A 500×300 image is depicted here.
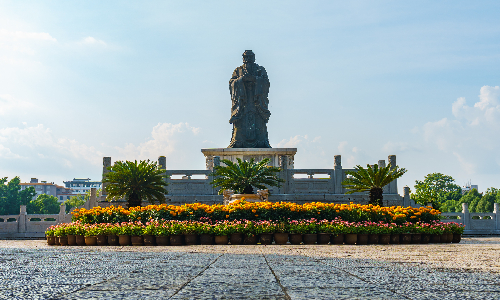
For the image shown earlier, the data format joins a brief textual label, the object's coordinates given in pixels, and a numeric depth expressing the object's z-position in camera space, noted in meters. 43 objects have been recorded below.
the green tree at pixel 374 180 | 18.59
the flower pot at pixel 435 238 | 13.69
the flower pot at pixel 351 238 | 12.48
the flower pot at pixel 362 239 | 12.60
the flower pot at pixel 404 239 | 13.26
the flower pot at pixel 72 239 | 12.87
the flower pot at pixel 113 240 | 12.21
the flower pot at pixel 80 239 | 12.69
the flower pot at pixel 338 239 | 12.45
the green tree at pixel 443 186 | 68.38
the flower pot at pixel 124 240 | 12.03
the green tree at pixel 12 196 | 53.31
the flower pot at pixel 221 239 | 11.84
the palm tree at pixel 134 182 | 19.50
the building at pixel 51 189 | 101.18
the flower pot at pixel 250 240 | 11.91
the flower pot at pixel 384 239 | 12.88
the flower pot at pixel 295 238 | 12.15
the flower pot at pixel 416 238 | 13.39
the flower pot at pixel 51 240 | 13.48
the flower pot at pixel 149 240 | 11.84
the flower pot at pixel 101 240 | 12.29
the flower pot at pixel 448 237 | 13.90
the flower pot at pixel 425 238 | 13.55
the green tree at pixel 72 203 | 76.07
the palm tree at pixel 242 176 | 17.53
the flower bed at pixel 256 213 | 12.94
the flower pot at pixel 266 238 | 12.05
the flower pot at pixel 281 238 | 12.12
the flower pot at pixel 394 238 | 13.12
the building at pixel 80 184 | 135.50
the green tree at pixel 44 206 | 56.75
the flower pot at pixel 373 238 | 12.80
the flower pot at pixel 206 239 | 11.88
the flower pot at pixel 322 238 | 12.41
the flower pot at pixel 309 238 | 12.23
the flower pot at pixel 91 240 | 12.39
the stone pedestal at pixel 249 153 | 25.83
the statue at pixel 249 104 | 27.62
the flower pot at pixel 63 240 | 13.04
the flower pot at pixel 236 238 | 11.91
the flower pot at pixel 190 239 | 11.79
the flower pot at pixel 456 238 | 14.27
